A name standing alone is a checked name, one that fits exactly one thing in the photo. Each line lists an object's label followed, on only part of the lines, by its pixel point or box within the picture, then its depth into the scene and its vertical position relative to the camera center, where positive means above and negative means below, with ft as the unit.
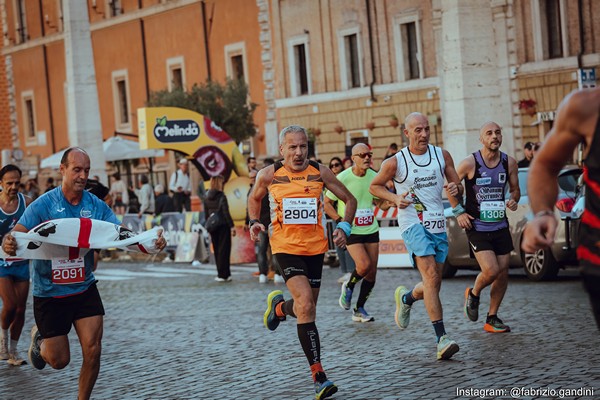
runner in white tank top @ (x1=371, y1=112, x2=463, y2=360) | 36.94 -1.67
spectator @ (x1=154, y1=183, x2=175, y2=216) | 99.81 -3.78
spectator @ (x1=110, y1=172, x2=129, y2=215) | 119.75 -3.82
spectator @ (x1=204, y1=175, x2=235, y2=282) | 71.82 -4.61
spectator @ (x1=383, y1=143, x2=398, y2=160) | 85.53 -0.98
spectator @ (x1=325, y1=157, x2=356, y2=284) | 63.21 -5.99
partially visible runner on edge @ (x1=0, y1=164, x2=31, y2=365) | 39.29 -3.30
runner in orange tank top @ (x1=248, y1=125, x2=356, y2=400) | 32.14 -1.85
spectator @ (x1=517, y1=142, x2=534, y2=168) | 71.41 -1.70
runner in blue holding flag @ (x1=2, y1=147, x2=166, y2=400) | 29.25 -2.70
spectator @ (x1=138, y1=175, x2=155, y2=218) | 110.01 -3.44
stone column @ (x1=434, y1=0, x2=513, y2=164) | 79.46 +3.30
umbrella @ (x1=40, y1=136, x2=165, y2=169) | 141.69 +0.49
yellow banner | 95.86 +0.86
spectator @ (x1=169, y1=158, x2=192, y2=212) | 107.65 -2.94
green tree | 151.43 +5.12
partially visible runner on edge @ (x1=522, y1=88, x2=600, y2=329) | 18.17 -0.80
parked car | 55.77 -5.04
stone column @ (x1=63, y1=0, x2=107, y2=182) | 115.85 +6.34
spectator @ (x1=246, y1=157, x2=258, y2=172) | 79.61 -1.13
